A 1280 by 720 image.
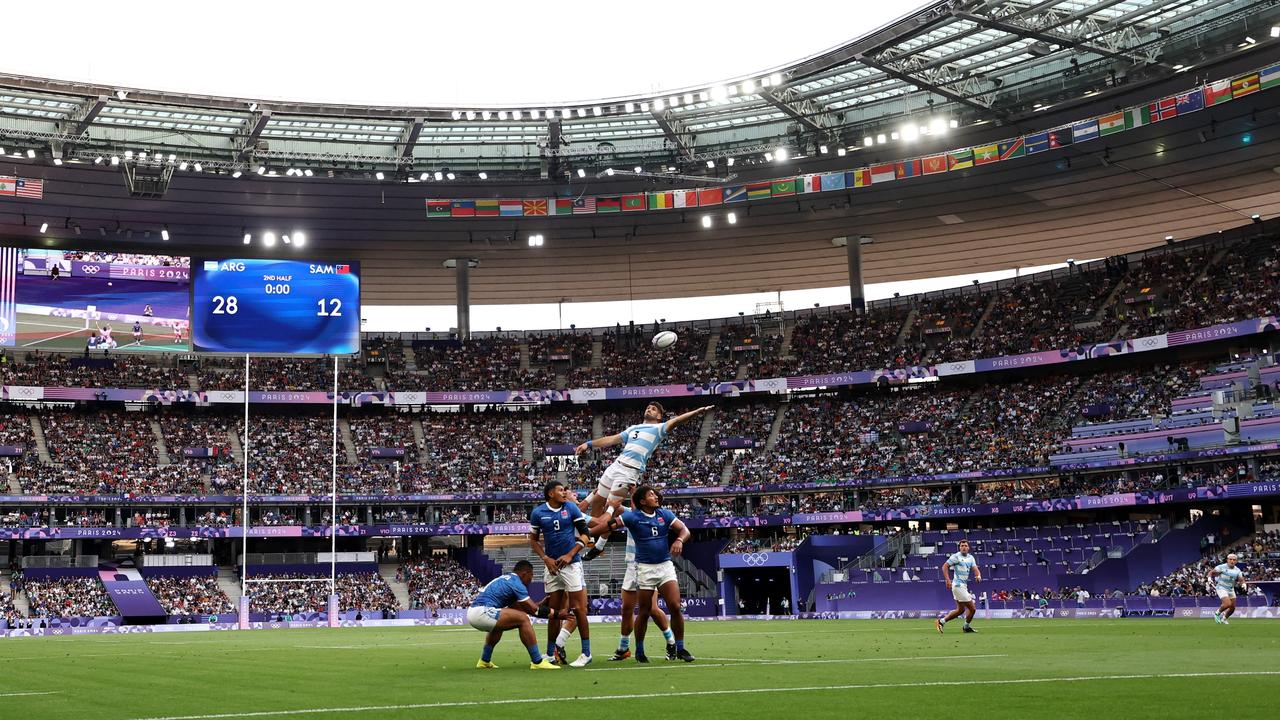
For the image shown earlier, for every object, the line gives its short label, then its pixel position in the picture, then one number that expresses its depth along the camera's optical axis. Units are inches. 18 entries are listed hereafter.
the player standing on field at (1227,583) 1213.1
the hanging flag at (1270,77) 1861.5
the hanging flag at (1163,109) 2016.5
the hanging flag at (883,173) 2365.9
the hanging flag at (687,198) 2513.5
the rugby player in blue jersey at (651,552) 671.8
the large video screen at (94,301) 2588.6
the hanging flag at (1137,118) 2061.3
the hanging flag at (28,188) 2340.1
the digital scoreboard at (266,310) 2516.0
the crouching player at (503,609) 637.3
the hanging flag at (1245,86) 1903.3
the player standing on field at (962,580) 1043.9
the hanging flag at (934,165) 2310.5
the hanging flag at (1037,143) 2196.1
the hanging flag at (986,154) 2261.3
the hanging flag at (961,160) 2284.7
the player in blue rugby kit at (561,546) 661.9
